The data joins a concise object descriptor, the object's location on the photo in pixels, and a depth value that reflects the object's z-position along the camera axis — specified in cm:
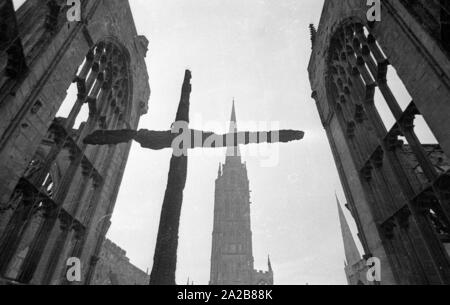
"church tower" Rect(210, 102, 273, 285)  5219
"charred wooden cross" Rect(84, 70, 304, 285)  280
